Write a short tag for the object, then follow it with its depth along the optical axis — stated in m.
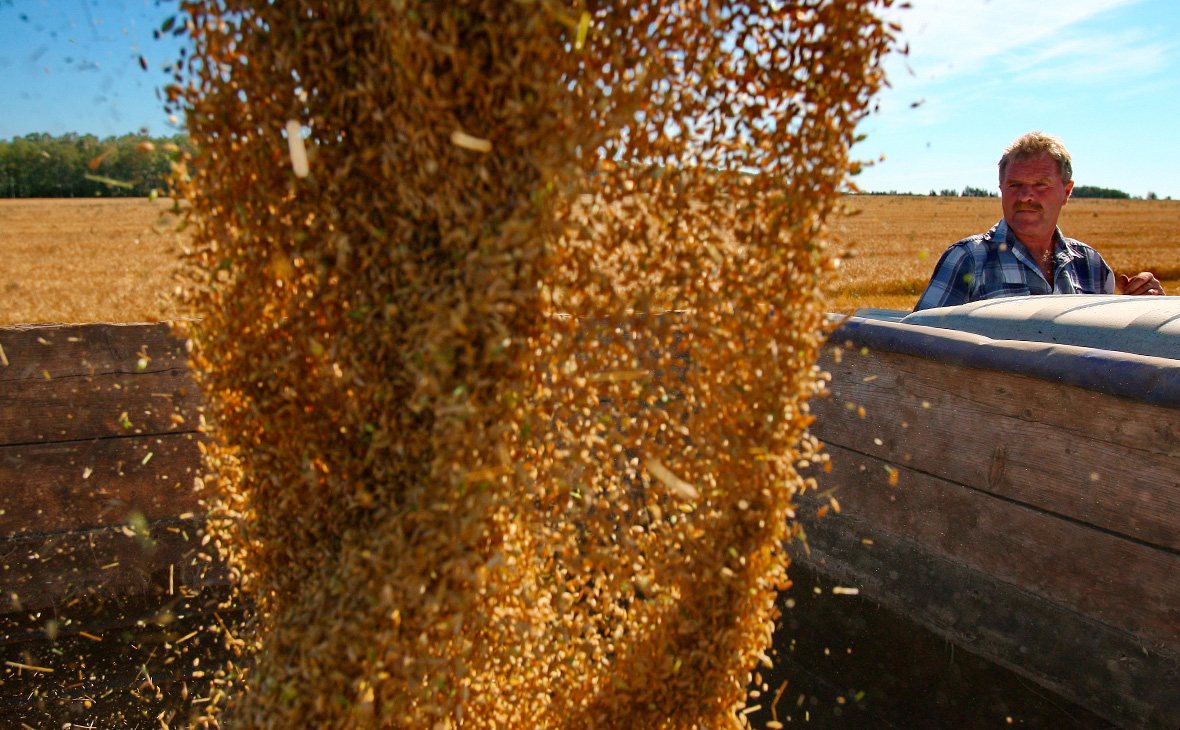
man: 3.61
